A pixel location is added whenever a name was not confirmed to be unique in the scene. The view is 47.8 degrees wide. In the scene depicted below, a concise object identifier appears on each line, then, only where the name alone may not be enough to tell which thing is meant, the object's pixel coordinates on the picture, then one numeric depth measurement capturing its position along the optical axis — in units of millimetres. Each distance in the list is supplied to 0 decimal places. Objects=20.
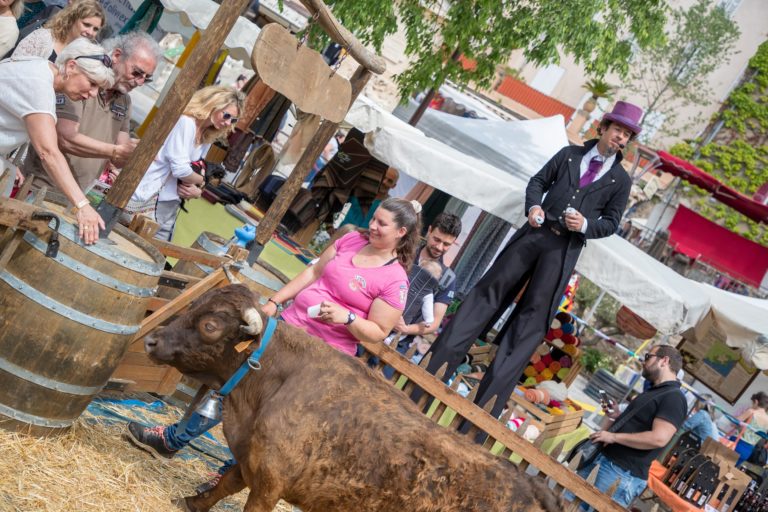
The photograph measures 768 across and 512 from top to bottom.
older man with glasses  4848
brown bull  3736
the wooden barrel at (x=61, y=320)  4027
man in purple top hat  6426
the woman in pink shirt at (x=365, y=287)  4754
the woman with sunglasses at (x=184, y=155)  5871
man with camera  7012
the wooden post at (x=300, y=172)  5859
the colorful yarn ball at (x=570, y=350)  11328
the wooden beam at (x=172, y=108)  4298
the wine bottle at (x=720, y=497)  9008
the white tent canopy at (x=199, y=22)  11328
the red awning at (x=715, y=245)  25984
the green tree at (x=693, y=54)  40156
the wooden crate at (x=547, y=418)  8002
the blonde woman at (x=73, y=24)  5738
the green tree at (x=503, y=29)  10602
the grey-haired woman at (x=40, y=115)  4172
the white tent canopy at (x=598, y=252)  8641
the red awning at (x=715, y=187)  22266
